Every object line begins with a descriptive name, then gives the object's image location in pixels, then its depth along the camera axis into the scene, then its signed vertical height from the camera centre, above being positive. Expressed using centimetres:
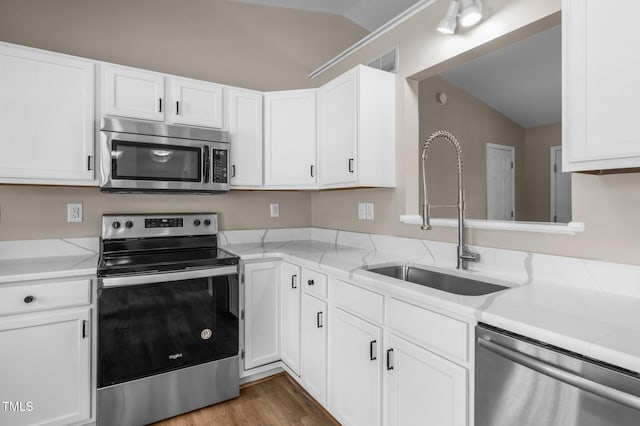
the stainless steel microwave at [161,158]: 211 +37
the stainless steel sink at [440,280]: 167 -35
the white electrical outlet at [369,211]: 261 +2
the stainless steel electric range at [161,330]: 188 -68
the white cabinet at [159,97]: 219 +78
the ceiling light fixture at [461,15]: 171 +101
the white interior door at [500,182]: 485 +46
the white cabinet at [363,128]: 225 +58
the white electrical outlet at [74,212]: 233 +1
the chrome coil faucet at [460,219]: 177 -3
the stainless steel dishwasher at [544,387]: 84 -47
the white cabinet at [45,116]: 192 +56
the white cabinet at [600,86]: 104 +41
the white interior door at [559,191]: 507 +33
